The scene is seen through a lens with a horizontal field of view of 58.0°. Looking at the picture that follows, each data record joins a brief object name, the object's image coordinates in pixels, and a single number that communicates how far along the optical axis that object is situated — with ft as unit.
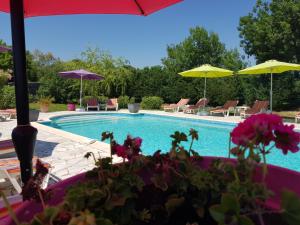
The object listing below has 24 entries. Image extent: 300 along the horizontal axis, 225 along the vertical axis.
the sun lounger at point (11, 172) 9.17
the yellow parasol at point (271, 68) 40.52
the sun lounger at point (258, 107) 43.72
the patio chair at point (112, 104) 61.82
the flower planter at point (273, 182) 3.30
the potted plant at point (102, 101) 62.60
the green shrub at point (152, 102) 67.41
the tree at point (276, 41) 57.00
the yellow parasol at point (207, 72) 51.60
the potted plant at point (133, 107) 55.93
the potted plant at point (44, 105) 53.36
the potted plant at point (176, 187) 1.97
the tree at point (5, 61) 90.48
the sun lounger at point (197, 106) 54.42
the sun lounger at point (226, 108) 51.01
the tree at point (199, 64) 63.82
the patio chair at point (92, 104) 60.49
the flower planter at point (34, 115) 38.14
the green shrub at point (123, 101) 67.99
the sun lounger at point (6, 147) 14.31
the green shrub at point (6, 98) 54.54
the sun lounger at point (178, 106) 59.88
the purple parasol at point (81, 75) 59.21
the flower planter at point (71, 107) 57.67
